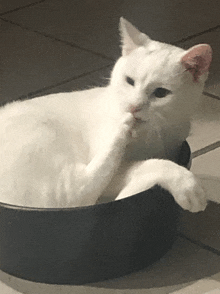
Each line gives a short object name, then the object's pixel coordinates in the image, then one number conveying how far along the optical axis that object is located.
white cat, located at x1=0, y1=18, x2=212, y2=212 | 1.27
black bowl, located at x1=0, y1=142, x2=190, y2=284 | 1.21
